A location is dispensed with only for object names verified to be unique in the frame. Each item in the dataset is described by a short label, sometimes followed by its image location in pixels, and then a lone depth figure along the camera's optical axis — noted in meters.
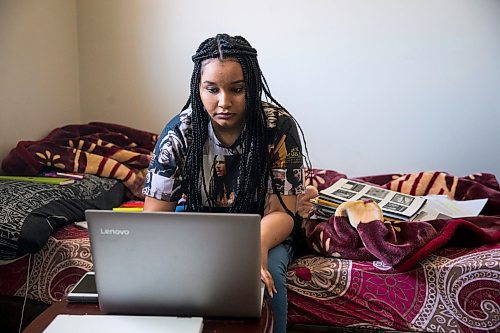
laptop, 0.95
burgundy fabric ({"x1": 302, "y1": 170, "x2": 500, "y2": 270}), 1.47
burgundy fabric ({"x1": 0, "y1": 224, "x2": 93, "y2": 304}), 1.59
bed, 1.45
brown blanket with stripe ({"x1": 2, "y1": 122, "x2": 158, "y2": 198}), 1.95
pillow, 1.50
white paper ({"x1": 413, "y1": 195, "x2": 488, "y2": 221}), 1.72
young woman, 1.38
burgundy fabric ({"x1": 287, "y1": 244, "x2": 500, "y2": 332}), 1.44
